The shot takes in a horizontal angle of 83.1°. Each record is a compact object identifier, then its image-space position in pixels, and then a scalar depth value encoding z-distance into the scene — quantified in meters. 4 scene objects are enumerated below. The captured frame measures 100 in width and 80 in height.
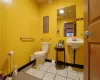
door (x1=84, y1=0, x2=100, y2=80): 0.42
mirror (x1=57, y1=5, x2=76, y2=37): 1.74
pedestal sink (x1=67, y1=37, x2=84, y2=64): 1.50
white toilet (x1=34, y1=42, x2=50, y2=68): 1.73
